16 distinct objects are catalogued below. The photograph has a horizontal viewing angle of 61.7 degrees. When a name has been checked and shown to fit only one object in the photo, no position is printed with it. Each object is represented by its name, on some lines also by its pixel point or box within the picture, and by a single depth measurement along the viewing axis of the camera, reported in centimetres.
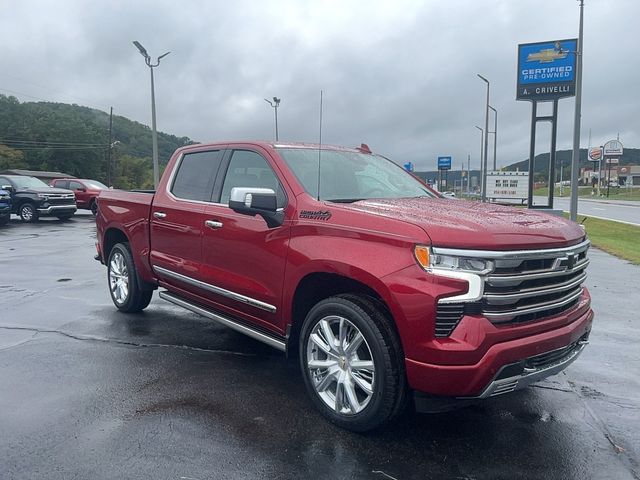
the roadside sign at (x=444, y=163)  5703
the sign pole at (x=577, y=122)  1542
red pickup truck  301
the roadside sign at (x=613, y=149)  7431
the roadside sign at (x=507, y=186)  3472
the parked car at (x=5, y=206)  1862
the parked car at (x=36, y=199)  2077
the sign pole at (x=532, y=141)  2255
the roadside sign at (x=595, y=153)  9051
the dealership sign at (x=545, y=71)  2166
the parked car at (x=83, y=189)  2483
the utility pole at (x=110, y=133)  6012
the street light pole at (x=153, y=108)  2356
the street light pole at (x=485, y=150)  3120
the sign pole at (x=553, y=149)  2130
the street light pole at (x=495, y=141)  4132
